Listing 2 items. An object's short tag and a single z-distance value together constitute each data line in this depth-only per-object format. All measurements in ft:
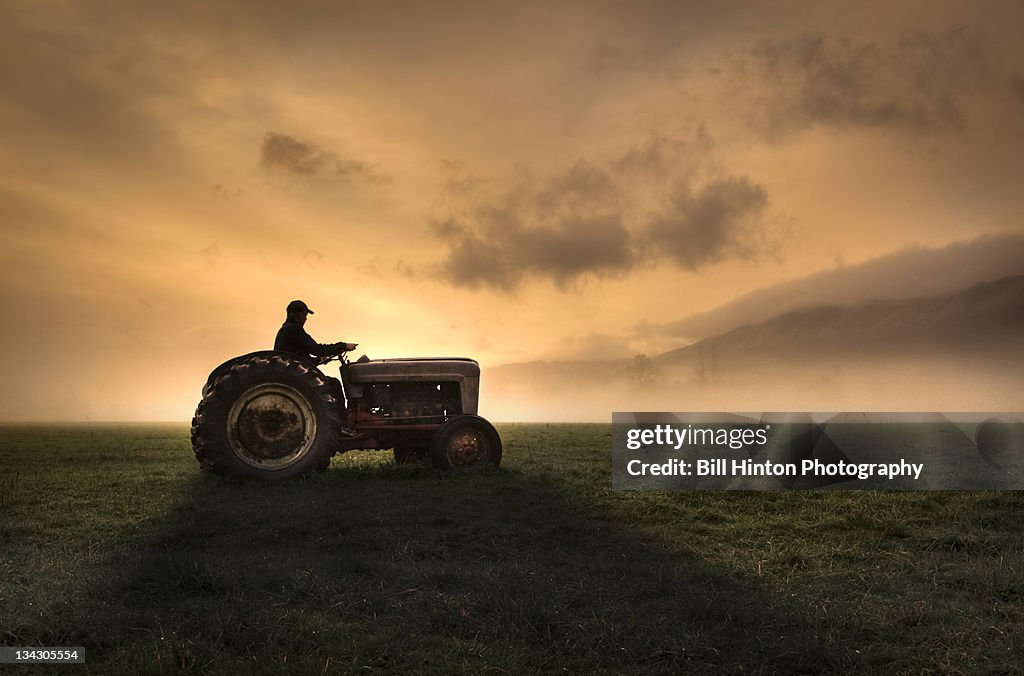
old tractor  39.52
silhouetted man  42.70
